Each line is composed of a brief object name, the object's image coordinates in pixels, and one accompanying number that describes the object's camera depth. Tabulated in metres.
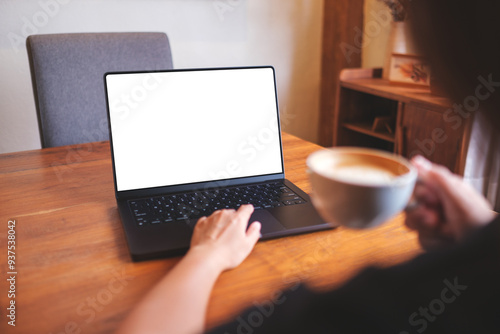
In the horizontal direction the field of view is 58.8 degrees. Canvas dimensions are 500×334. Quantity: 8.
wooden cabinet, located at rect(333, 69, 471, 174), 1.65
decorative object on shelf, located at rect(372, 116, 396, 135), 2.15
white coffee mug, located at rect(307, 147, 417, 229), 0.36
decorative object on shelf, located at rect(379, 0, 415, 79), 2.06
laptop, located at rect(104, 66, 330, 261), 0.84
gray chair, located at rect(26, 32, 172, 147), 1.39
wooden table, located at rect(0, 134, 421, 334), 0.56
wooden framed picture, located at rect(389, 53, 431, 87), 1.92
